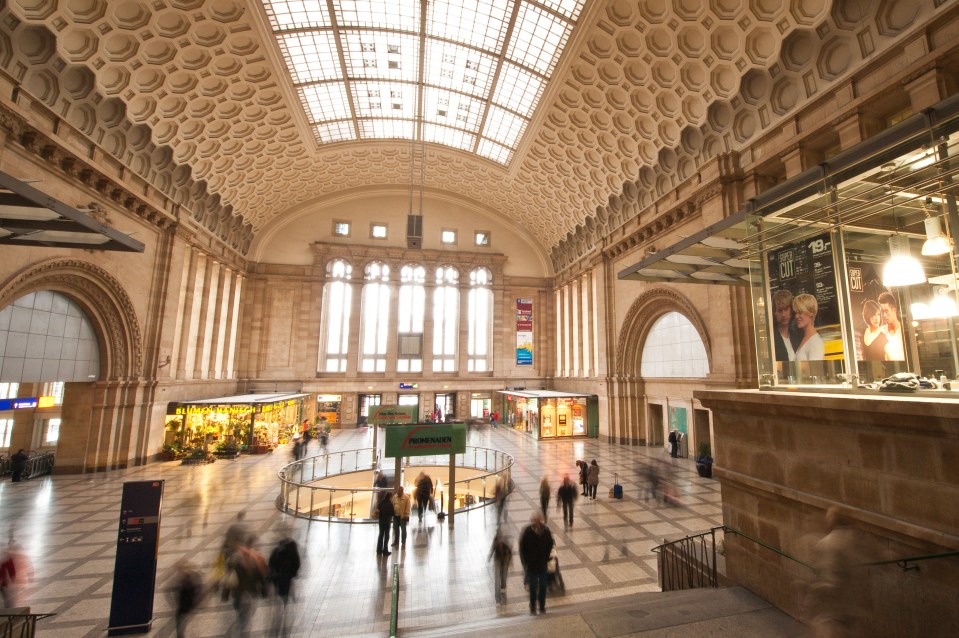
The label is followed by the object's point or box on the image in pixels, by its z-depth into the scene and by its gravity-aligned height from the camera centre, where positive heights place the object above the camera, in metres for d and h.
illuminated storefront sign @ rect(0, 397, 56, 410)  13.64 -1.35
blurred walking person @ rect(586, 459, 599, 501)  11.87 -3.01
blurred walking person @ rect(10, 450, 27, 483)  14.08 -3.35
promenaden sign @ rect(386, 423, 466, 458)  9.97 -1.69
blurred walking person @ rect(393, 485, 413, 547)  8.38 -2.95
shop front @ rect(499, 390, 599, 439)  24.11 -2.54
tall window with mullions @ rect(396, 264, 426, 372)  31.89 +3.97
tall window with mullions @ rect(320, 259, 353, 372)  30.94 +3.86
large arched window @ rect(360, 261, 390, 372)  31.48 +3.97
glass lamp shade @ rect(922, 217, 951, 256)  4.79 +1.58
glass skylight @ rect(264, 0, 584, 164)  18.66 +15.81
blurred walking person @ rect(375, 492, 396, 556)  8.04 -2.96
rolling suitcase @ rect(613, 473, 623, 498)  11.94 -3.37
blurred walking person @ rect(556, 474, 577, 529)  9.67 -2.88
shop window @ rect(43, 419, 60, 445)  19.12 -3.05
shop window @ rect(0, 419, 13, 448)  17.95 -2.86
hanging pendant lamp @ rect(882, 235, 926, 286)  4.97 +1.29
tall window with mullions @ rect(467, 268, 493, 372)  33.19 +4.00
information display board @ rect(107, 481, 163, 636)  5.64 -2.71
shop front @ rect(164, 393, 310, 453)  19.09 -2.68
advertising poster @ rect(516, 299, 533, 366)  33.28 +3.14
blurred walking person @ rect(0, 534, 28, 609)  5.69 -2.87
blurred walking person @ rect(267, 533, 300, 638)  5.59 -2.70
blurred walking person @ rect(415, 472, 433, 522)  9.82 -2.88
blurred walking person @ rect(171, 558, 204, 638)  4.98 -2.71
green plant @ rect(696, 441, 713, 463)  14.77 -3.02
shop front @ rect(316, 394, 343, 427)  29.77 -2.75
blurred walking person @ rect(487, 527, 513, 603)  6.37 -2.87
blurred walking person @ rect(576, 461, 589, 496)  12.03 -3.00
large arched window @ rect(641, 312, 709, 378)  18.08 +1.05
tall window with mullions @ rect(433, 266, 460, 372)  32.53 +4.11
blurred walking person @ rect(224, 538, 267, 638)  5.27 -2.70
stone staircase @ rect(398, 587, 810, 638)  3.94 -2.51
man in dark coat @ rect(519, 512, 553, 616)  5.73 -2.52
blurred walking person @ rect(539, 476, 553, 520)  9.31 -2.73
